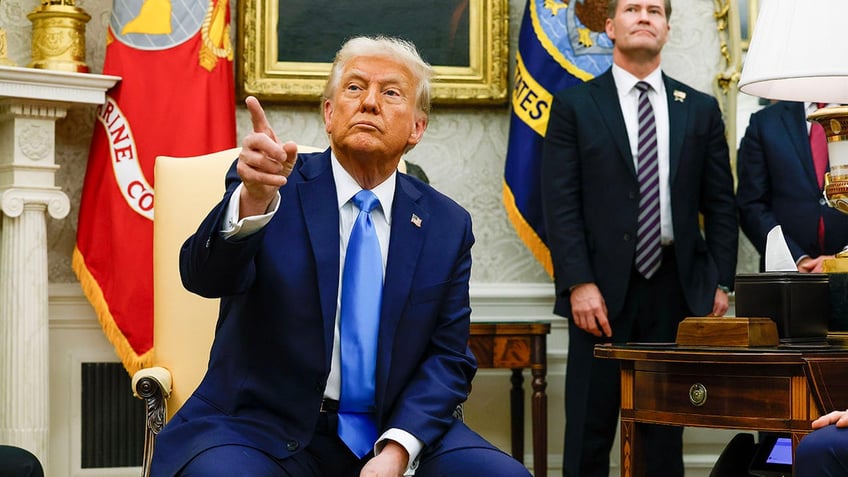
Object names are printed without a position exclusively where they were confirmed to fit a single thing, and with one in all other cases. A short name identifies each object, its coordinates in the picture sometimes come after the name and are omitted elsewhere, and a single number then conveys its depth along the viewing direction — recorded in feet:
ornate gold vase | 14.62
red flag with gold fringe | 14.78
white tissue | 9.84
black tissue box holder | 9.42
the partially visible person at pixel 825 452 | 7.71
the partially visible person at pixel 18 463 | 7.95
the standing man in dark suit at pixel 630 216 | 13.53
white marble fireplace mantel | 14.05
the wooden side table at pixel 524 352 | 14.28
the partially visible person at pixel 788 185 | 13.94
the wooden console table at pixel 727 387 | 8.47
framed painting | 16.02
